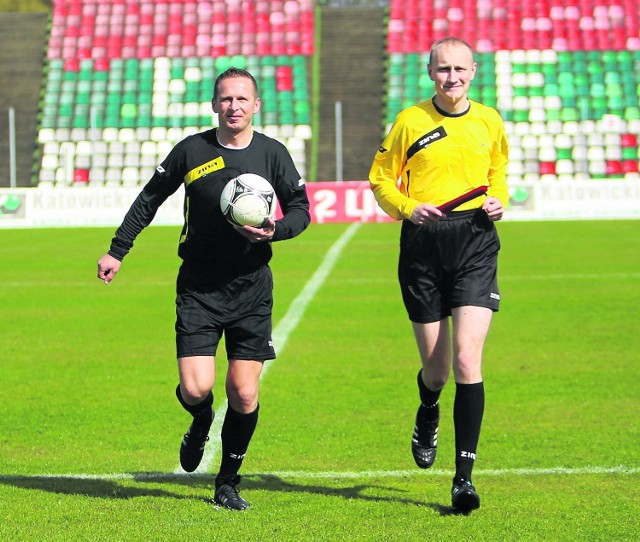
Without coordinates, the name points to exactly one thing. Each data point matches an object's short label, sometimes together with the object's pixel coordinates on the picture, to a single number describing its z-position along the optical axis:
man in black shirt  12.13
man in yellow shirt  12.22
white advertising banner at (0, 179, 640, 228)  67.94
